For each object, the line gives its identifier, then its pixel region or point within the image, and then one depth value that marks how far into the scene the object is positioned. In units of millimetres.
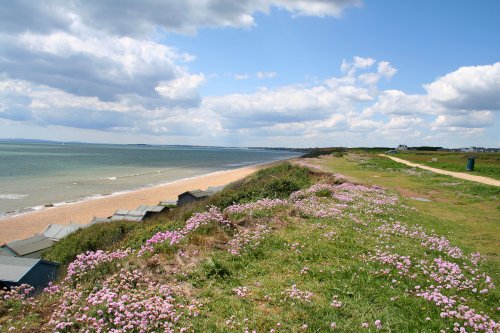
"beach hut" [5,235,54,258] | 16247
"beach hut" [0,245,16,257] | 15767
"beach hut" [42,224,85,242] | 19172
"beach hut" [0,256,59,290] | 9945
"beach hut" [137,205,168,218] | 25203
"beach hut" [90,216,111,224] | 22388
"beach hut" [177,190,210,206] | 28506
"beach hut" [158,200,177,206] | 29959
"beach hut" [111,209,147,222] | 23422
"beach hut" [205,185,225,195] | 31731
